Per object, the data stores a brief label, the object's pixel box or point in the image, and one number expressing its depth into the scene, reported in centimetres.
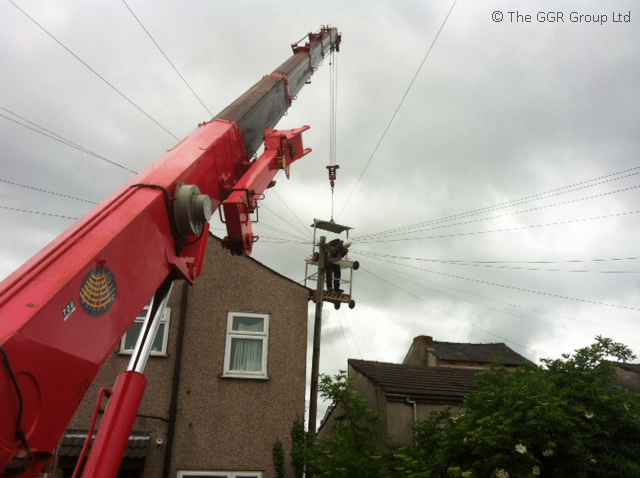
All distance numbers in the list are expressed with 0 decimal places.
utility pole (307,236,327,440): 1236
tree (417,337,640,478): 737
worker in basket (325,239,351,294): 1529
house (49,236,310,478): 1066
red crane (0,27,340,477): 316
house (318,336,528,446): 1165
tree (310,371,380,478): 910
